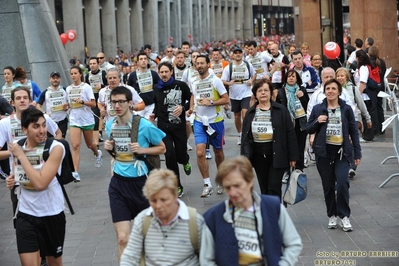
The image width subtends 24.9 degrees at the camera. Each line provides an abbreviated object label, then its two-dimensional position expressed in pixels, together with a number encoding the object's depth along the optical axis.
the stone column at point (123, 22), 54.25
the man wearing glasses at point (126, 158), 7.65
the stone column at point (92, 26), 47.59
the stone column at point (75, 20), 43.69
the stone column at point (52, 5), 40.25
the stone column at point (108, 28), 50.75
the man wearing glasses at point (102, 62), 17.67
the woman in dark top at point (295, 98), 12.16
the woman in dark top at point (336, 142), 9.38
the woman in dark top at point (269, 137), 9.22
